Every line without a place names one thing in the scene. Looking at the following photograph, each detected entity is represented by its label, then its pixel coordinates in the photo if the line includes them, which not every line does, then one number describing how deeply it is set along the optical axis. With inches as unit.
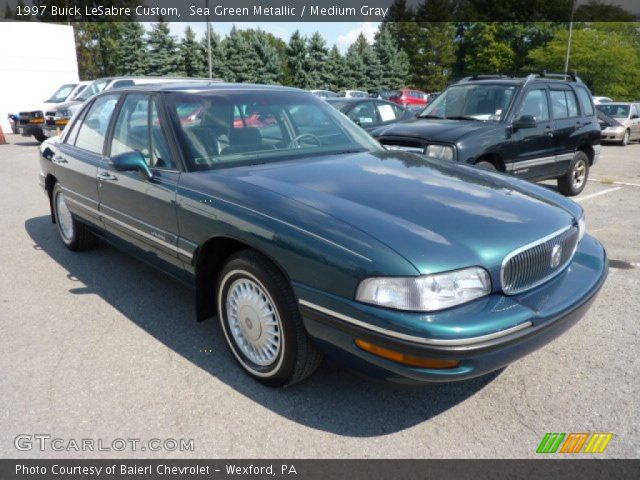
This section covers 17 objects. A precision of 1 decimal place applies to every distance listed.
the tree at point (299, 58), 1530.5
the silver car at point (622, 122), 717.9
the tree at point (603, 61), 1517.0
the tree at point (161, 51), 1368.1
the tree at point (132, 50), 1393.9
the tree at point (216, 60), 1419.8
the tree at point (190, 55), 1414.9
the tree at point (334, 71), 1565.0
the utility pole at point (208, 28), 784.9
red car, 1251.7
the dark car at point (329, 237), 85.8
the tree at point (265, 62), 1471.5
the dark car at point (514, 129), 242.1
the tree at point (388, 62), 1721.3
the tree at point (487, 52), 2052.2
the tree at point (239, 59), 1449.3
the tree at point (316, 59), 1540.4
